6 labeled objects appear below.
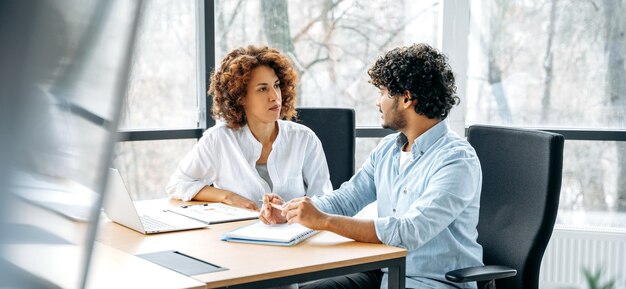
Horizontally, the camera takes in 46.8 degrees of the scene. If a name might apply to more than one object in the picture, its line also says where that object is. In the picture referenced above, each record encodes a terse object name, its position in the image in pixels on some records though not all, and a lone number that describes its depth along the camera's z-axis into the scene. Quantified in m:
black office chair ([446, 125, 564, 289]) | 2.06
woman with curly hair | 2.74
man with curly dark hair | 1.95
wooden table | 1.64
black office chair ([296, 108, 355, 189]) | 3.10
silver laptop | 2.08
